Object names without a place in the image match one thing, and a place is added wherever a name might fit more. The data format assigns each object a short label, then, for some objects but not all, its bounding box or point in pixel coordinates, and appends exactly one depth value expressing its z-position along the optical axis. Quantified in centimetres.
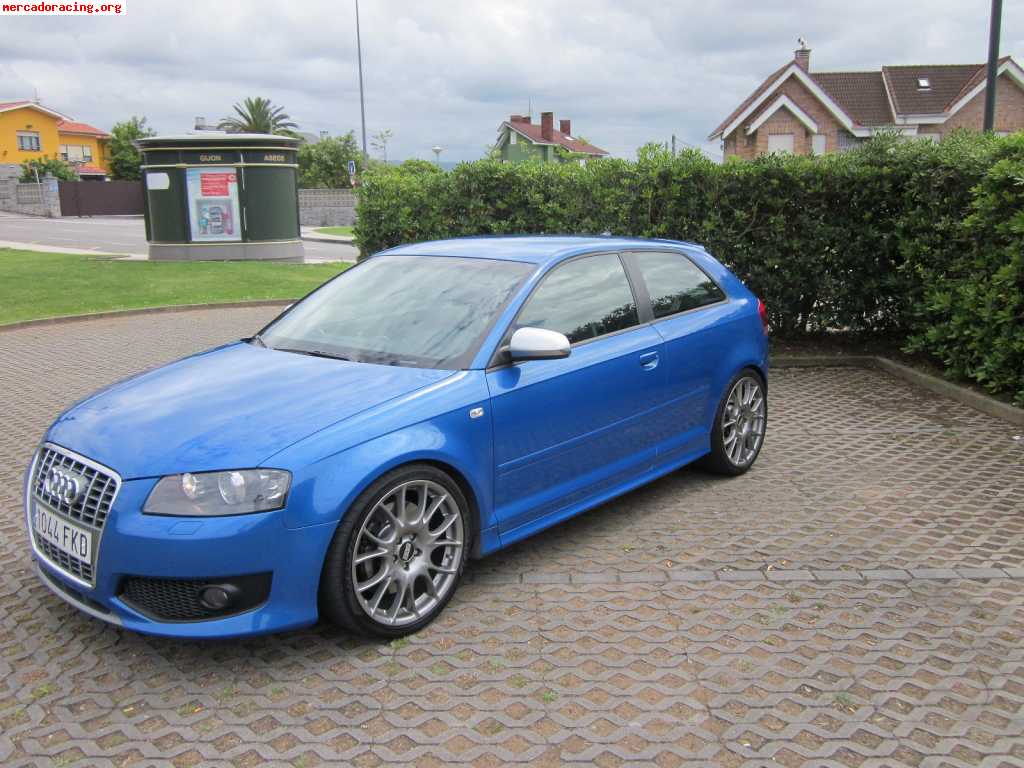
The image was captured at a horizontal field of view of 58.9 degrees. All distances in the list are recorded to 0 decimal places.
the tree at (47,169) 6083
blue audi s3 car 342
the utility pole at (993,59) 1157
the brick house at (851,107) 4153
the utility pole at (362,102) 4462
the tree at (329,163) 6003
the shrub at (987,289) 761
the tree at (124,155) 7144
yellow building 7500
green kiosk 2036
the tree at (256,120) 8088
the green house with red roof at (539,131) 7834
